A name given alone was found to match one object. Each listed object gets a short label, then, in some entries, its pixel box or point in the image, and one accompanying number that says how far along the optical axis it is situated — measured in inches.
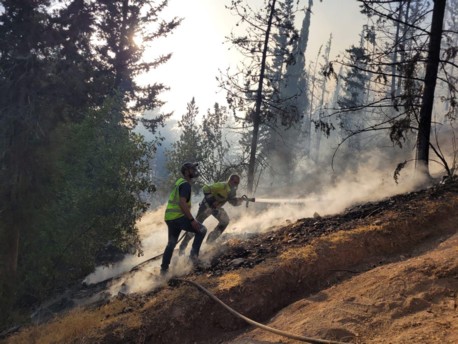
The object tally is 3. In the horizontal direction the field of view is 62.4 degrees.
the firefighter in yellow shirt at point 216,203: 339.3
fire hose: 141.8
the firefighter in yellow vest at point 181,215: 267.5
